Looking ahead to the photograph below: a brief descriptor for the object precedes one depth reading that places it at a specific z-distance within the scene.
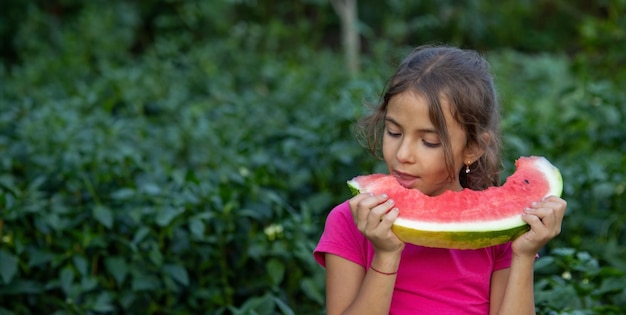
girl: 2.19
